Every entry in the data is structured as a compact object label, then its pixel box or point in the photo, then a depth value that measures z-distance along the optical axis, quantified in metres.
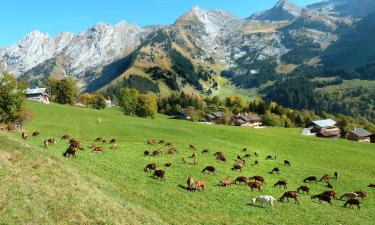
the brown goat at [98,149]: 58.42
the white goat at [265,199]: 36.31
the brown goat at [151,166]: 45.53
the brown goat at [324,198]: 41.47
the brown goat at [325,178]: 54.39
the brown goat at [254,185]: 42.93
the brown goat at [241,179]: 44.72
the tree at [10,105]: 80.38
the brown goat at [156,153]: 59.57
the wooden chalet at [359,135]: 165.75
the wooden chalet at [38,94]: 177.50
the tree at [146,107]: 162.12
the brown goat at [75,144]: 57.92
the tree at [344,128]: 190.35
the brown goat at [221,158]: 61.49
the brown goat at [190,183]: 38.61
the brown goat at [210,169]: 48.50
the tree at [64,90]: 188.50
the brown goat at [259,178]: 46.78
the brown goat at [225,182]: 42.69
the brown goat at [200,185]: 38.72
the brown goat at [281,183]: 46.44
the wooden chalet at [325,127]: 185.75
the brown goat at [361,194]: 45.50
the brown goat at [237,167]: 54.56
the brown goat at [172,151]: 63.32
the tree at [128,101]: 165.75
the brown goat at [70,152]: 46.72
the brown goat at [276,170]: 56.89
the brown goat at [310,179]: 52.93
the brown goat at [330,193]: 42.91
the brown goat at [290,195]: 39.09
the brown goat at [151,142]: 74.21
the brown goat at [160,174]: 41.16
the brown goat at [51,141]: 61.09
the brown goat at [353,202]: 40.78
